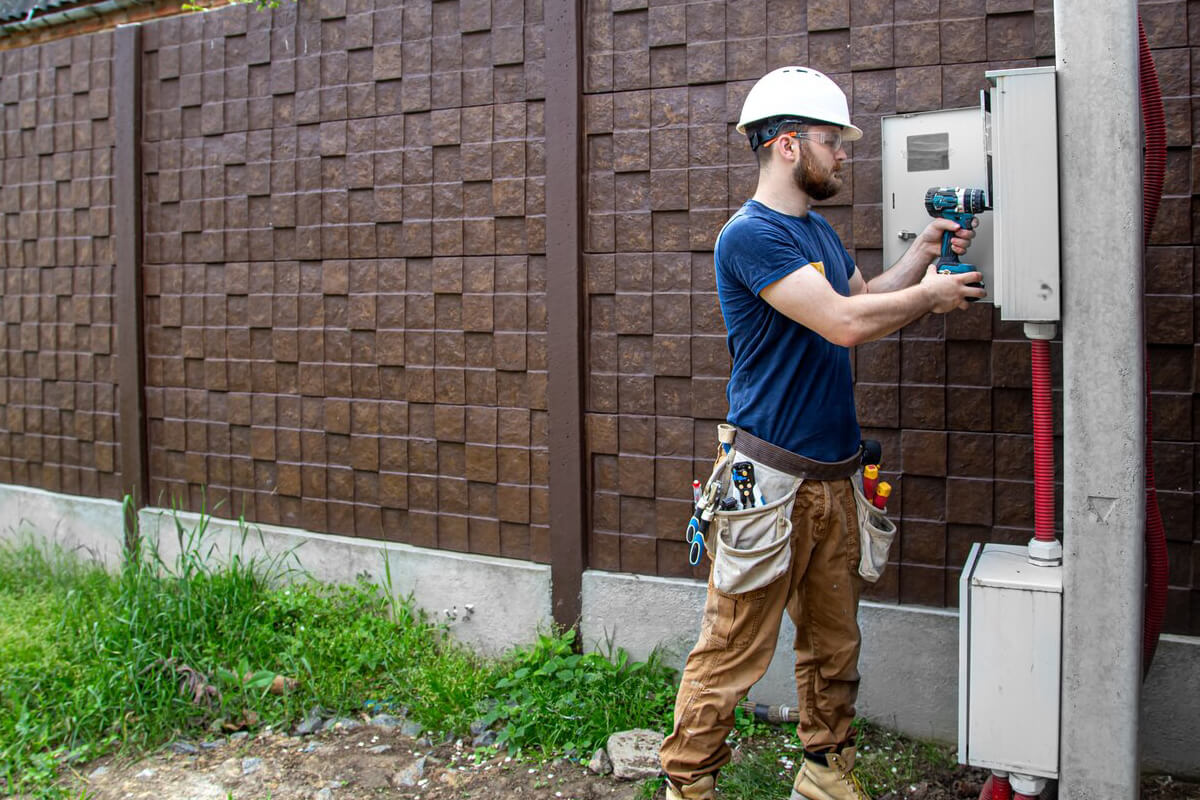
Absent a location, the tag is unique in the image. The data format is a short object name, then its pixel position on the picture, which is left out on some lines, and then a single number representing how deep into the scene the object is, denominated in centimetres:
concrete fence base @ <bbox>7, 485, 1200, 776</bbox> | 327
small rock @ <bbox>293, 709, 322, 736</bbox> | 398
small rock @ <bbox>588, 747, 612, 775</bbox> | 356
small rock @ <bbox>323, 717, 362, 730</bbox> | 400
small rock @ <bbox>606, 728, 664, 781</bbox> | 349
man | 291
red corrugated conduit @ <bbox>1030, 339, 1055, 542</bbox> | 279
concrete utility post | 250
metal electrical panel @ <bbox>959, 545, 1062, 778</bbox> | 265
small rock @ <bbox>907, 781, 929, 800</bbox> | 331
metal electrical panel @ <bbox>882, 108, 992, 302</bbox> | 335
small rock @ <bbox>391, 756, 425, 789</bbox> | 361
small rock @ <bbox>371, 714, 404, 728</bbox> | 401
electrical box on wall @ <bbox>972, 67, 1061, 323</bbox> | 254
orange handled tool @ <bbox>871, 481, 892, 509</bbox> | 314
